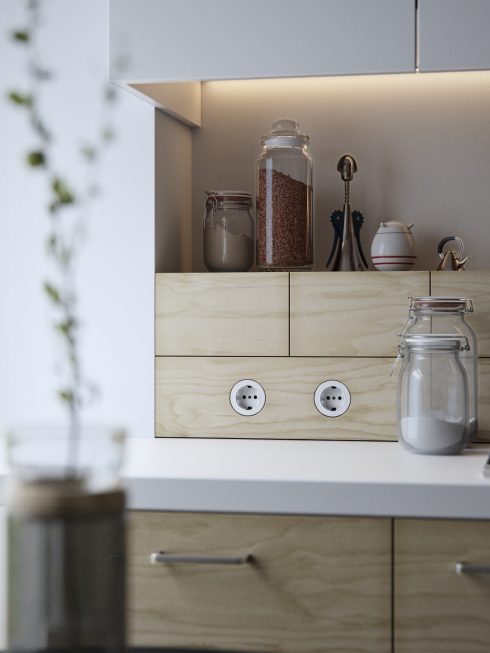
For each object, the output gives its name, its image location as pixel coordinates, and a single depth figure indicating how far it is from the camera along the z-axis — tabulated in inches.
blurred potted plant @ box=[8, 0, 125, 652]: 27.0
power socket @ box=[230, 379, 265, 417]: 76.9
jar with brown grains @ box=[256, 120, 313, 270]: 77.4
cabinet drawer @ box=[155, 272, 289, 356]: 76.3
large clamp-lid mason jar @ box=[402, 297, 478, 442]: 71.3
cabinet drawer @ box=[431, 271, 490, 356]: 73.9
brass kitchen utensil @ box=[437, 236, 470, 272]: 76.2
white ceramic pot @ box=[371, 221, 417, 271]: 75.5
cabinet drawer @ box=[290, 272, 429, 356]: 74.8
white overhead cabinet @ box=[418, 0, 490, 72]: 68.5
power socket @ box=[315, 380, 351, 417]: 75.6
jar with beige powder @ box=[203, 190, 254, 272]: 79.4
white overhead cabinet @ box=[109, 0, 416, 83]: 69.4
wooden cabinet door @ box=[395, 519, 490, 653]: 55.7
